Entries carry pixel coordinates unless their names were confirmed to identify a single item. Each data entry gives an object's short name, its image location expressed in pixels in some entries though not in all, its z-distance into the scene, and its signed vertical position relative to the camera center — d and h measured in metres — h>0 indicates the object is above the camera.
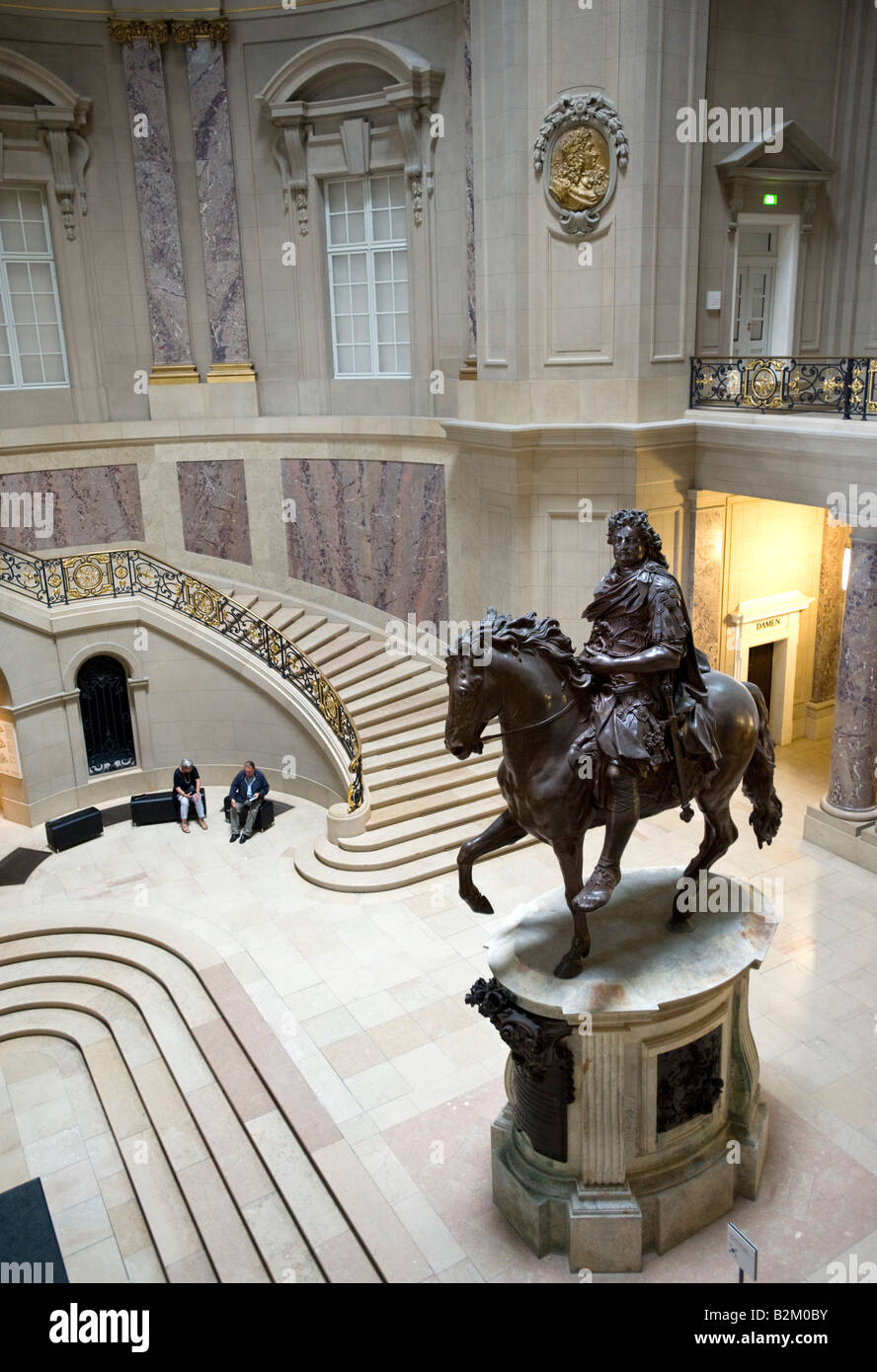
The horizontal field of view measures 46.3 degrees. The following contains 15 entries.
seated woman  12.90 -5.11
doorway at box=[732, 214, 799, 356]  13.34 +0.72
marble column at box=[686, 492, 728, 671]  12.83 -2.72
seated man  12.61 -5.10
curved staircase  11.23 -4.87
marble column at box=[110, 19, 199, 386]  14.55 +2.34
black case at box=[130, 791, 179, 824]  13.07 -5.41
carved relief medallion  11.31 +2.08
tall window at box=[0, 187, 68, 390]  14.88 +0.97
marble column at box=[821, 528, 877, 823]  10.83 -3.77
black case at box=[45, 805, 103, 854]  12.52 -5.43
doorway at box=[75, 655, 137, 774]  14.25 -4.71
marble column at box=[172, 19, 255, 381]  14.59 +2.35
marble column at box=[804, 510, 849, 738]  14.46 -3.99
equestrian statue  5.56 -1.98
